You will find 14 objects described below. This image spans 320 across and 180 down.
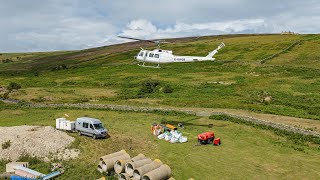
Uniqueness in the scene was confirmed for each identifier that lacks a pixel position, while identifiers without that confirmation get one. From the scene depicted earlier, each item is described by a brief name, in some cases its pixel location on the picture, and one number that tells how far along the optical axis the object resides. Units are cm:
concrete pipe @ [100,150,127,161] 2477
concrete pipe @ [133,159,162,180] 2172
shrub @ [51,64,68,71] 12688
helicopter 4256
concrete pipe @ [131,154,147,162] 2392
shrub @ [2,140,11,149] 2812
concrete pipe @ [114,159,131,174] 2364
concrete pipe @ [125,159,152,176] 2263
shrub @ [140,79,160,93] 6794
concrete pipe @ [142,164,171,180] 2112
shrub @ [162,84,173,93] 6556
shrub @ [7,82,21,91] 7554
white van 3312
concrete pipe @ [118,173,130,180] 2246
